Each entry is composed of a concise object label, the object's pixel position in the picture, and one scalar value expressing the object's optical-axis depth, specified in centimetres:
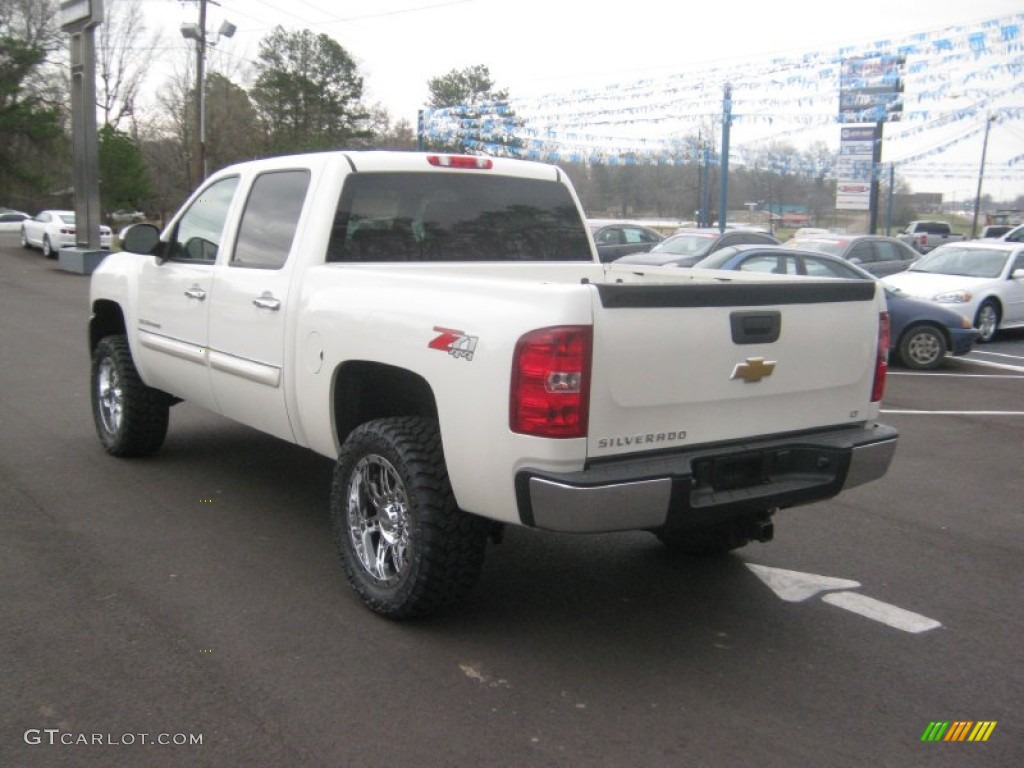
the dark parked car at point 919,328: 1236
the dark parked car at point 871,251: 1738
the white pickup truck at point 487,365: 342
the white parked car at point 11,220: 4888
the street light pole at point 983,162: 2212
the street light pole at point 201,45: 3119
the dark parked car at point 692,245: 1803
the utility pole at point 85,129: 2367
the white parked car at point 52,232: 2947
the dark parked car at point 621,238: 2239
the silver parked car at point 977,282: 1469
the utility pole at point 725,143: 2438
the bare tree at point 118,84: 7175
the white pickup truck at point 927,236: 3743
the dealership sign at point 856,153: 2738
